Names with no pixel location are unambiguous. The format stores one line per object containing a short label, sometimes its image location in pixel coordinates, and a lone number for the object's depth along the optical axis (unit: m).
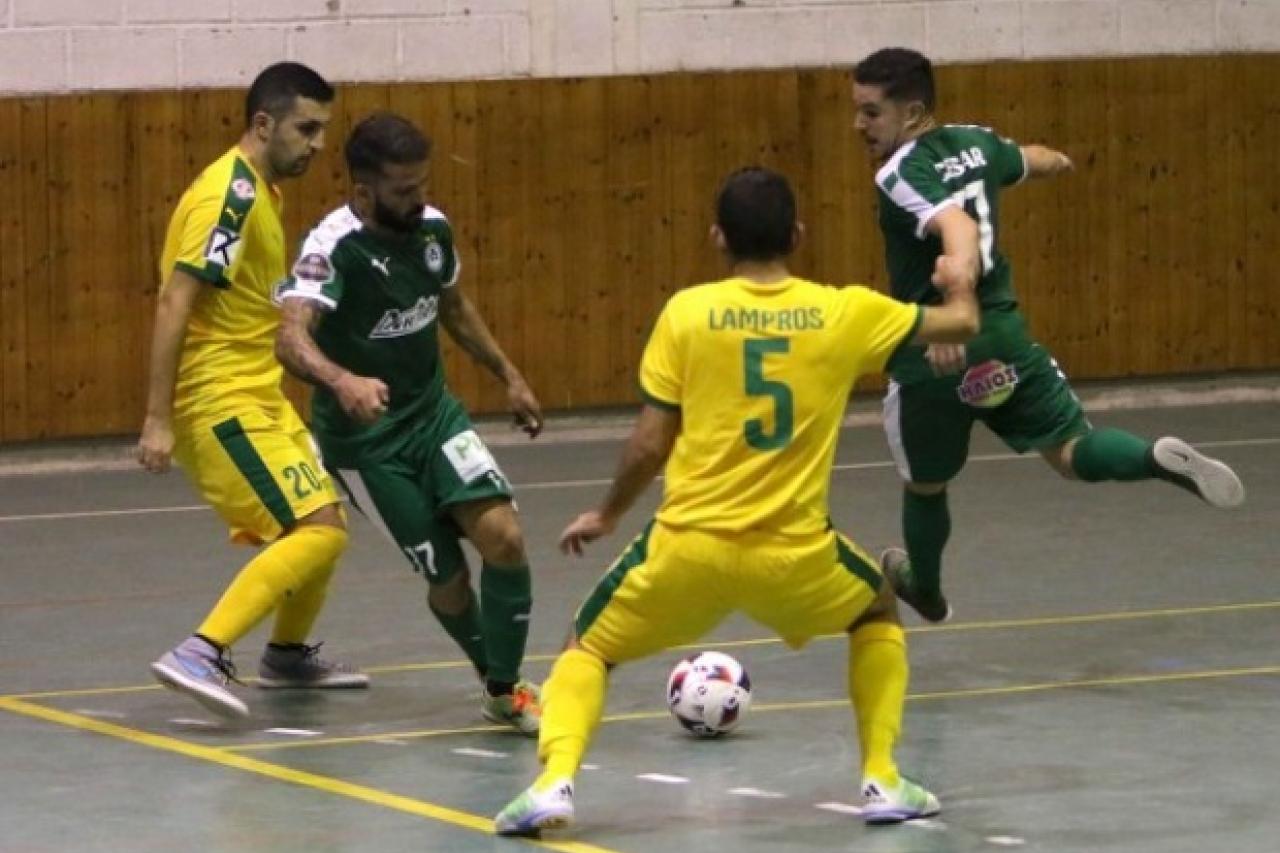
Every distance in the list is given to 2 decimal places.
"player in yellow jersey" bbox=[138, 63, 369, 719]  16.47
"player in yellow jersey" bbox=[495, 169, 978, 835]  12.69
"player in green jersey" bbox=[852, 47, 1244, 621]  17.29
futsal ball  15.51
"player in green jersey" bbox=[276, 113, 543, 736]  15.72
